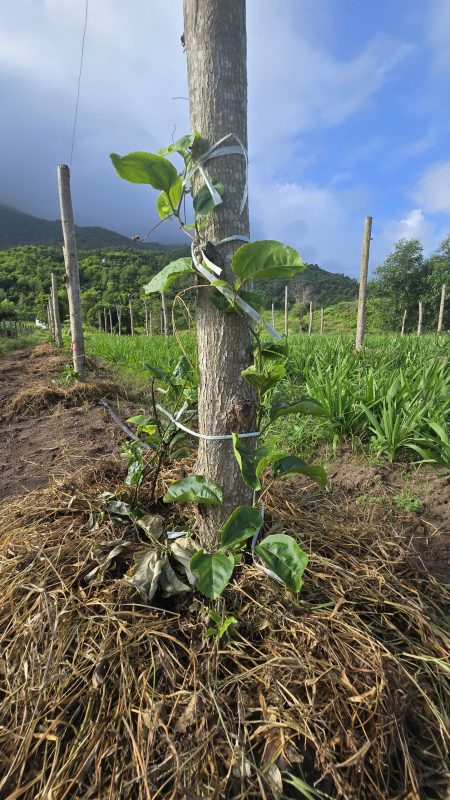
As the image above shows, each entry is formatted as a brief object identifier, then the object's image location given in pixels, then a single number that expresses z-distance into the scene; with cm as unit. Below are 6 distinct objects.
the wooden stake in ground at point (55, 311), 968
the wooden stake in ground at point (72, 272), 421
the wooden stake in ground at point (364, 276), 630
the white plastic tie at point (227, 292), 90
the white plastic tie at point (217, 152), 94
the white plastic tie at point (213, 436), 102
